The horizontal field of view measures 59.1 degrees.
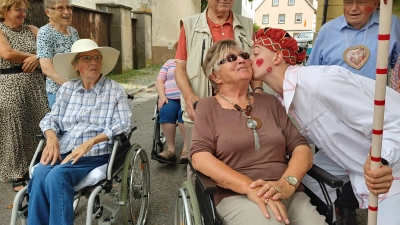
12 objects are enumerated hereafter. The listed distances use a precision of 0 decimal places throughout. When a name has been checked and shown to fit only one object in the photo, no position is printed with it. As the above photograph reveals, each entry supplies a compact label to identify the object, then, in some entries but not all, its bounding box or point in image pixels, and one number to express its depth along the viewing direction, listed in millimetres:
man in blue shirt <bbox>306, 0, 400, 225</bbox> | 2473
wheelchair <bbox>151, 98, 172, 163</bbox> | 4000
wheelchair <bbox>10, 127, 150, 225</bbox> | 2146
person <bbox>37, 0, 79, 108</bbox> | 2992
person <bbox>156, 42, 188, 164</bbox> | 3982
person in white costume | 1697
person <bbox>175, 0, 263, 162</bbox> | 2621
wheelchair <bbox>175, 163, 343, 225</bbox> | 1710
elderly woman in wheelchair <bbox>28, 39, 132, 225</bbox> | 2354
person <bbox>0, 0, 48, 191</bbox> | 3178
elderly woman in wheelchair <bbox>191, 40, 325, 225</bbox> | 1775
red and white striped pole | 1247
